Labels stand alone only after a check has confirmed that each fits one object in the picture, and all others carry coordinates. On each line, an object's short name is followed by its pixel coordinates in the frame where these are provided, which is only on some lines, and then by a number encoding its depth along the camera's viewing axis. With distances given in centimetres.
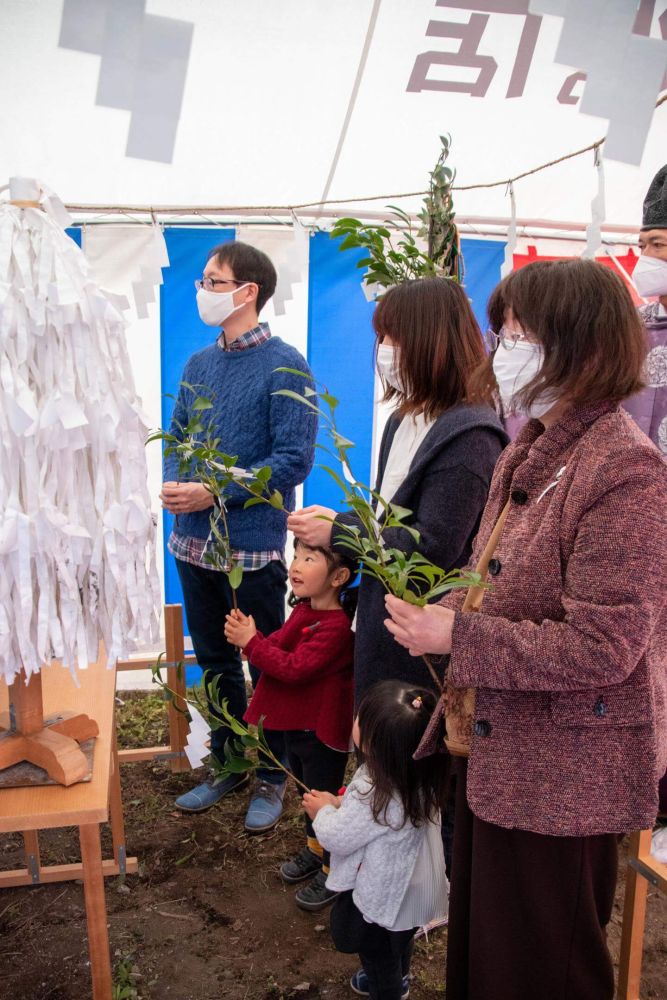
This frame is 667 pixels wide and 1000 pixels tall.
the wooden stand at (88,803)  143
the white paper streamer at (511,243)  335
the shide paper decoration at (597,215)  288
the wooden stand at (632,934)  174
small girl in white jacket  157
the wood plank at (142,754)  298
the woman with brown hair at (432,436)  171
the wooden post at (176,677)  287
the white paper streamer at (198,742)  267
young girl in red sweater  210
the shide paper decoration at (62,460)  132
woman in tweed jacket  109
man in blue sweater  246
